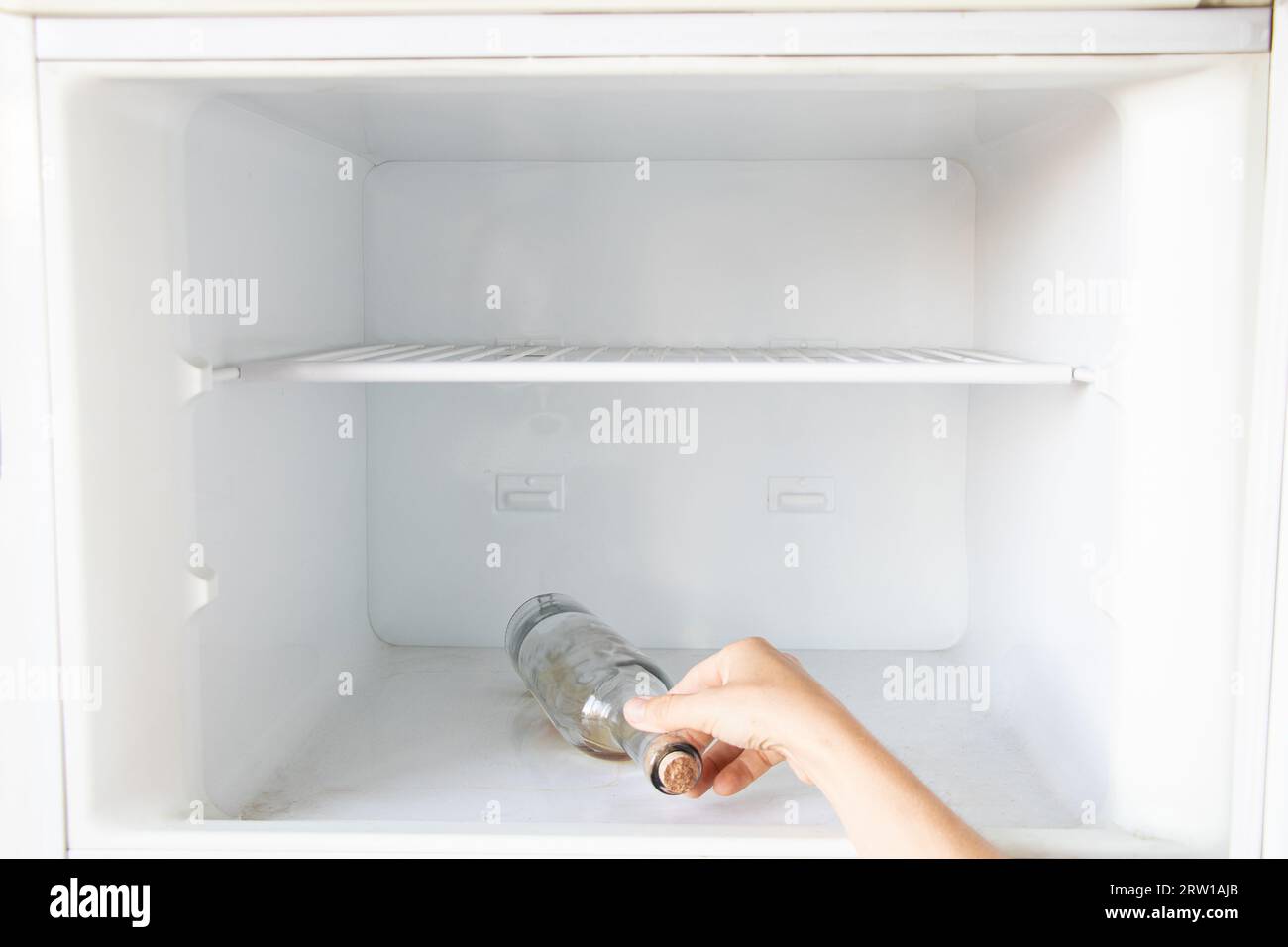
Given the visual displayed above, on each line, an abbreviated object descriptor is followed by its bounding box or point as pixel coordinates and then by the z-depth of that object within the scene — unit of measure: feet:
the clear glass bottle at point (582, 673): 3.30
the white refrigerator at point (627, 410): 2.29
